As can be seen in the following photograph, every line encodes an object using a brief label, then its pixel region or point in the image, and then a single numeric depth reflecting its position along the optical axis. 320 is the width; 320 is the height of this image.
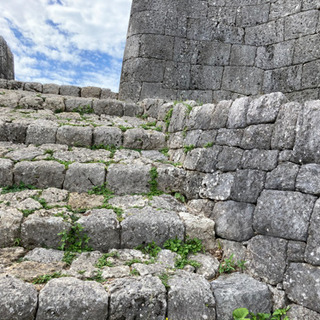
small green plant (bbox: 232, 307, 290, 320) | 2.34
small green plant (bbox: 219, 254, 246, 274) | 2.88
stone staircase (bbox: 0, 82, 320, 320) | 2.29
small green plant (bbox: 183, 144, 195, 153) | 4.05
